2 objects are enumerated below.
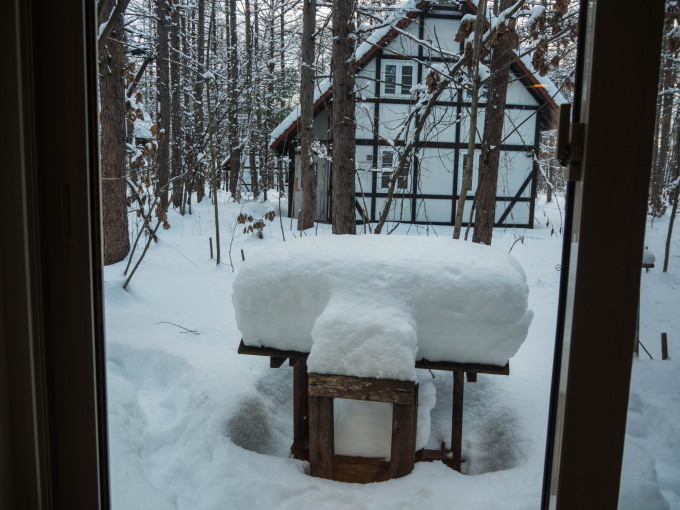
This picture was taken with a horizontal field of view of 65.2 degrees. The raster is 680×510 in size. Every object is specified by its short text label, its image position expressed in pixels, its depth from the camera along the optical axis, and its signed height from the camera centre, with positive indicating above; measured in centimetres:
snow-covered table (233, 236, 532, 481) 233 -65
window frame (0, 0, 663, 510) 80 -16
